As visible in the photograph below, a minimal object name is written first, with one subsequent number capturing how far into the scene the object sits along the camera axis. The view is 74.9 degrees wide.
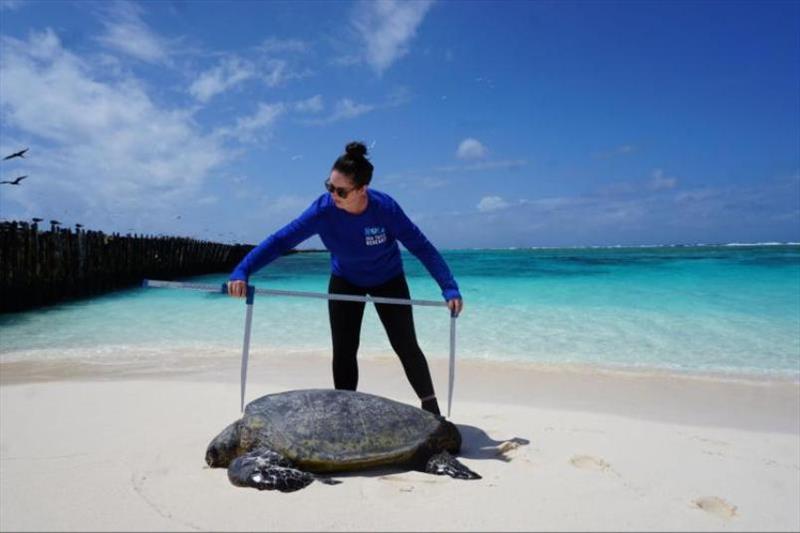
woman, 3.49
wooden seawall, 15.09
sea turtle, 3.03
